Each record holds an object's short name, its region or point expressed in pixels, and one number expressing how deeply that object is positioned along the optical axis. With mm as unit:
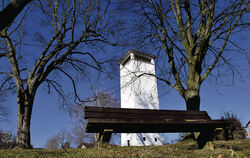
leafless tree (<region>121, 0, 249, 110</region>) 6895
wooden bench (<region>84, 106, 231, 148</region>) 3367
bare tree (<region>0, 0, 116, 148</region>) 7216
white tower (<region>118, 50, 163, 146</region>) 17500
